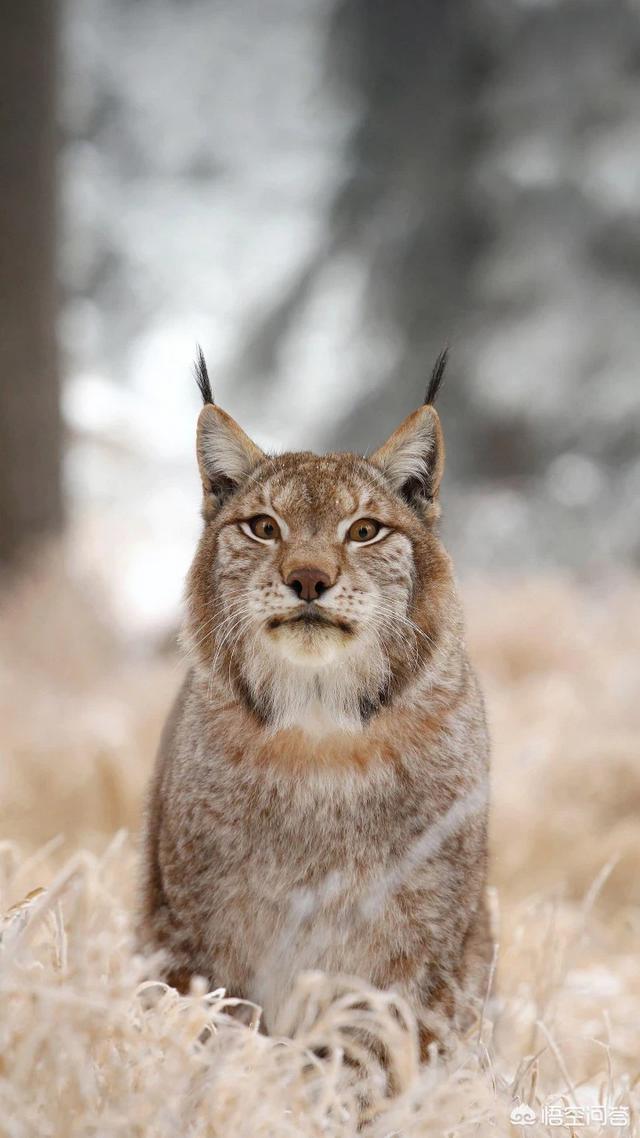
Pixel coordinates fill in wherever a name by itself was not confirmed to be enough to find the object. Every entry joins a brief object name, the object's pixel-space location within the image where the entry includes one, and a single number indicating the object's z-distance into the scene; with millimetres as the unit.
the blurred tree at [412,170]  15867
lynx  3506
